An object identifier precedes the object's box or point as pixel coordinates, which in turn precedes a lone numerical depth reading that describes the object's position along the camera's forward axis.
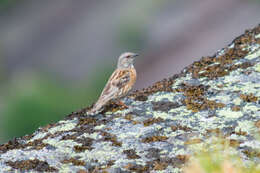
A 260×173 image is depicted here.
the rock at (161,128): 12.76
